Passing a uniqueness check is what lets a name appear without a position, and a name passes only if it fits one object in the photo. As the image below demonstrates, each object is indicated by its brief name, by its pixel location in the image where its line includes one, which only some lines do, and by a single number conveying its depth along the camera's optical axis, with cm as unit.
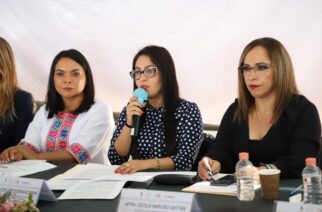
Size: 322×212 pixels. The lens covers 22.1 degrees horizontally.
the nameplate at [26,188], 268
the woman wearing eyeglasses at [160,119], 353
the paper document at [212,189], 276
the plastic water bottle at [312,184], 262
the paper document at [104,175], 298
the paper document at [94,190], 278
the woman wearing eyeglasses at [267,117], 327
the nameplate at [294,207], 234
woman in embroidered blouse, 381
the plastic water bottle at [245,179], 270
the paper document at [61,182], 293
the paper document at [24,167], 323
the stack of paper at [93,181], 280
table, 262
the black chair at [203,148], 359
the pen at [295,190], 271
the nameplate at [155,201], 243
